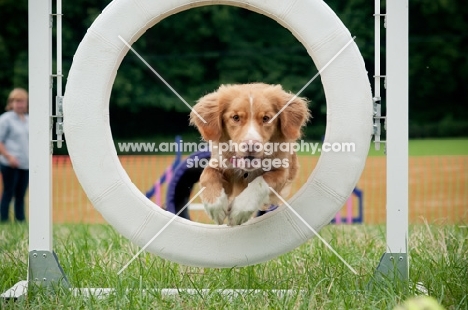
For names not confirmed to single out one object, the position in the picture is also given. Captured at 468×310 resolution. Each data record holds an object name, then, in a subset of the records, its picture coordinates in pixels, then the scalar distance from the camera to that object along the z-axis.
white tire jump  7.13
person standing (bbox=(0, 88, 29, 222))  16.08
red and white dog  7.10
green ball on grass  2.65
